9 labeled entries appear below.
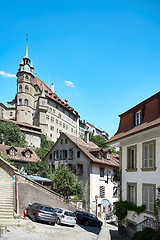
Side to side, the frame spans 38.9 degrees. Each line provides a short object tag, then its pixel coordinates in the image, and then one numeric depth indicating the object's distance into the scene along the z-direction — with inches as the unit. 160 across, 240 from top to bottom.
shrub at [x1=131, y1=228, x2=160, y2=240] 401.6
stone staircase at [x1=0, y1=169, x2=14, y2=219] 651.5
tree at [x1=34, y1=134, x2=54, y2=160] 3074.1
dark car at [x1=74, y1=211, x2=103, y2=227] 868.6
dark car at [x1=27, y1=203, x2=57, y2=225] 684.7
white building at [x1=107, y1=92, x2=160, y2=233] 509.4
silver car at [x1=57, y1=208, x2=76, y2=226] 743.1
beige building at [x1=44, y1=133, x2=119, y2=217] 1272.1
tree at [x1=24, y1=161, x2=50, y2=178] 1346.0
